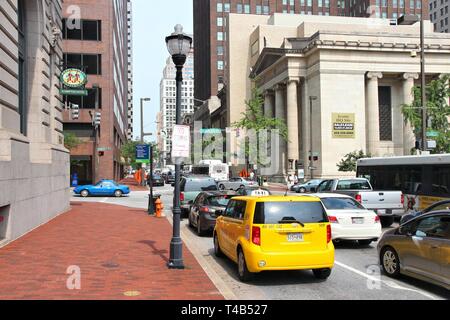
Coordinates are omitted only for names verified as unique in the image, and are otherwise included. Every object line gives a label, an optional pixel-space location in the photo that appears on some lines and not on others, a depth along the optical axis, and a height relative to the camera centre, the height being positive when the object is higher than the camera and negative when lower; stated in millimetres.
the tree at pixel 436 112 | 42844 +5264
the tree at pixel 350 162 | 53253 +663
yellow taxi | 8531 -1289
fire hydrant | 21406 -1824
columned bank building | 58438 +10362
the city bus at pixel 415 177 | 16516 -391
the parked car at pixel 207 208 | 15305 -1334
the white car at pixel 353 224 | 12406 -1522
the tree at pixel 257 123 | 55125 +5544
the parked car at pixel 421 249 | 7742 -1490
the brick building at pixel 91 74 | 52031 +11166
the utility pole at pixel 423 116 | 26152 +2835
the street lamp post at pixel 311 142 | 55191 +3180
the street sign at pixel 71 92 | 22647 +3887
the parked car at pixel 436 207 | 12076 -1113
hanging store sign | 22381 +4515
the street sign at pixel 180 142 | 10117 +605
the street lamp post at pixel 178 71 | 9852 +2235
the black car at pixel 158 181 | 58812 -1524
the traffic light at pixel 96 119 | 42456 +4725
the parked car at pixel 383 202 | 16562 -1237
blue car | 37312 -1579
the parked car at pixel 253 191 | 20750 -1014
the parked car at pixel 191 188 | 21438 -891
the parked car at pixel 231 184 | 34112 -1254
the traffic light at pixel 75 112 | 42906 +5421
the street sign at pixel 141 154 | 31866 +1092
